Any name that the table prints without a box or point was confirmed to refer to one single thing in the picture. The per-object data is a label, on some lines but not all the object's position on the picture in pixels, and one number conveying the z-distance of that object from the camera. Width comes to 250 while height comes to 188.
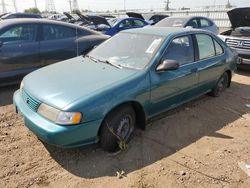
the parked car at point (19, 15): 11.17
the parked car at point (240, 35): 5.35
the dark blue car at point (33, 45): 3.98
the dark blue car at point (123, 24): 8.56
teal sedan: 2.20
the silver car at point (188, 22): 7.25
